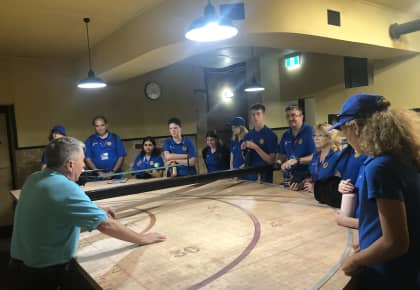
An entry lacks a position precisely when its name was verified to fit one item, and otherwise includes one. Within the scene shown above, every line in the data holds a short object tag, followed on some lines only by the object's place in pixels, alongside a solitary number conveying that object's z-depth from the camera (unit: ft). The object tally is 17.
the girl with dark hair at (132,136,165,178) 13.14
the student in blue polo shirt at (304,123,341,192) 7.69
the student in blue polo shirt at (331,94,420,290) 3.41
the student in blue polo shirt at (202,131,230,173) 13.10
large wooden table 4.32
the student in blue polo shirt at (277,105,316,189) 9.80
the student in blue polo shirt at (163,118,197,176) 12.46
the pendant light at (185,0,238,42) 6.91
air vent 12.03
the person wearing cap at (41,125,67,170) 13.95
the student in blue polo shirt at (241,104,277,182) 11.47
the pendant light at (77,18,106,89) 13.16
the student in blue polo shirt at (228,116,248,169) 12.60
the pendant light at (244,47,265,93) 20.06
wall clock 20.83
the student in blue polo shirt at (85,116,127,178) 14.46
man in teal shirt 5.06
